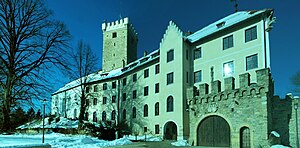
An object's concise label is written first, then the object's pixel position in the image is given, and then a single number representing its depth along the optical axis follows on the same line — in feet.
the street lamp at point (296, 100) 60.89
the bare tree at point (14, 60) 54.90
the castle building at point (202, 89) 71.22
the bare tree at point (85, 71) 130.26
